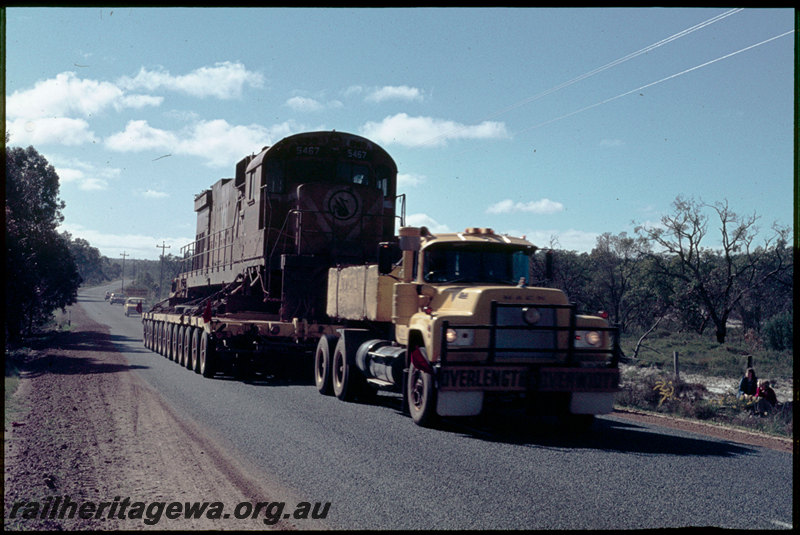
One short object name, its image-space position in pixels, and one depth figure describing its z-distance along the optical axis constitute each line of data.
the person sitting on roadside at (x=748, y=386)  17.42
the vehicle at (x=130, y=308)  76.26
